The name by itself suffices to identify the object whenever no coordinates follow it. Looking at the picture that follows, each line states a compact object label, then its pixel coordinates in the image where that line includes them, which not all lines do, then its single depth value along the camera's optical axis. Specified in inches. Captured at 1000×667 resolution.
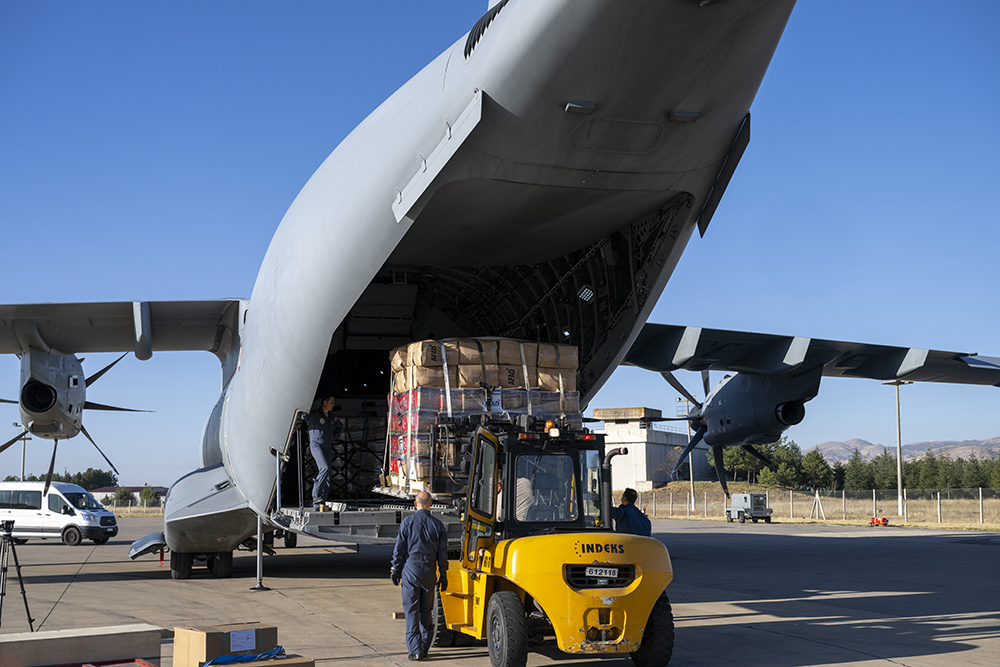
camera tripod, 324.2
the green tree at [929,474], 2982.3
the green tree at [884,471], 3065.9
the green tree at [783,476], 2967.3
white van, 1029.2
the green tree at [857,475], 3149.6
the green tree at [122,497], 3051.9
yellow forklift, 259.3
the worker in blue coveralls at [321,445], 400.5
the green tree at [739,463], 3016.7
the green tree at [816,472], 3134.8
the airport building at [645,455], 2382.1
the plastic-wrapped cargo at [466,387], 352.8
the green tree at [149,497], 2922.7
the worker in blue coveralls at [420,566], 292.2
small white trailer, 1494.8
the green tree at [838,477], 3297.2
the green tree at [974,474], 2928.6
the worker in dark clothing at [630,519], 375.2
